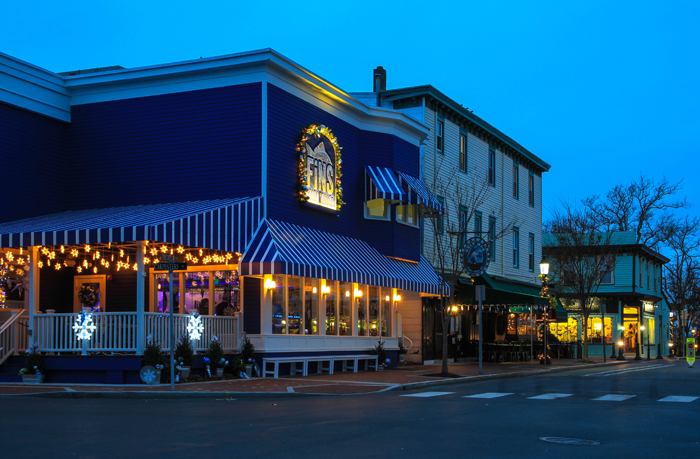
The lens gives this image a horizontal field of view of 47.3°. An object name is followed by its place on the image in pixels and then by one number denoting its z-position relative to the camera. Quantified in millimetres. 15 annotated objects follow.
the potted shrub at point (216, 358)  19922
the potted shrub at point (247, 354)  20734
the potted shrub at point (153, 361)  17906
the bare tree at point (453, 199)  31359
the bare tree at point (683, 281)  55062
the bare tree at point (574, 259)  38134
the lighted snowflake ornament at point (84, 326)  18328
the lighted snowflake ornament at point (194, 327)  19594
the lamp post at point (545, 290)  32394
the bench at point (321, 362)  21516
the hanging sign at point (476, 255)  29312
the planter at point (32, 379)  18203
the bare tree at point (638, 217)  60506
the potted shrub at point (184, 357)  18844
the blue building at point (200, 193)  20609
